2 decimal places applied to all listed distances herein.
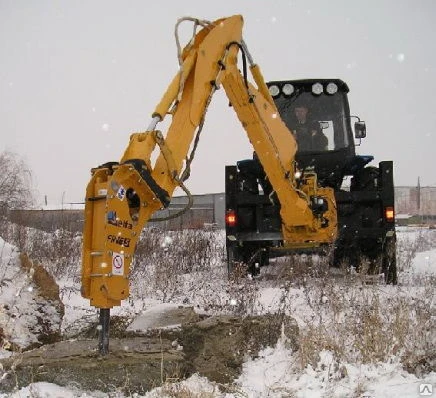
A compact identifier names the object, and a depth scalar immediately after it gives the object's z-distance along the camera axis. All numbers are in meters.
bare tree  17.81
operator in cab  7.64
